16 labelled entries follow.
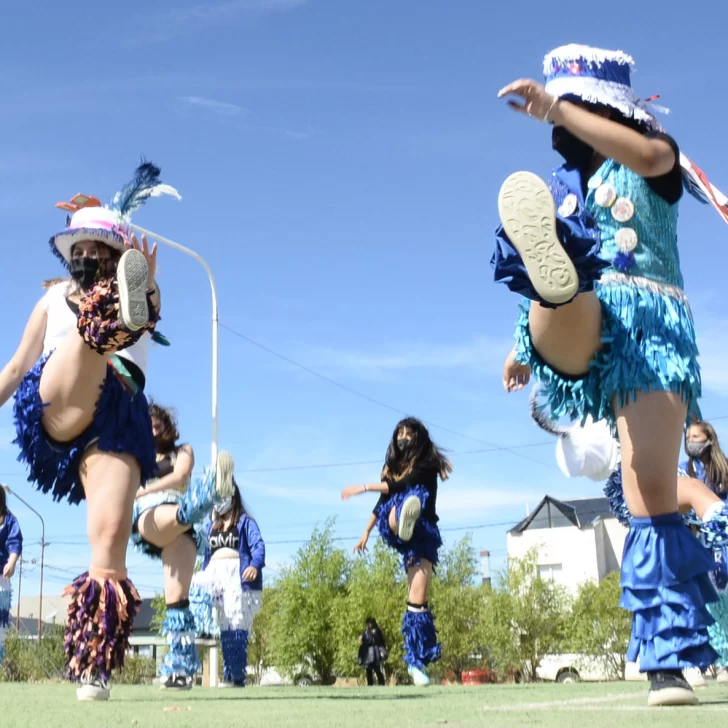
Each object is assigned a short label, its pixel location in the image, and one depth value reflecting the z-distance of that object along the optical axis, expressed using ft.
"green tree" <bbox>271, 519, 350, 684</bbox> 89.92
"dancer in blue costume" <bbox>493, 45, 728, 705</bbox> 9.64
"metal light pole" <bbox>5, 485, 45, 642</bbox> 139.69
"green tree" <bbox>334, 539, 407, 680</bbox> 84.53
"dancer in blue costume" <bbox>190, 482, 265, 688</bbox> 27.68
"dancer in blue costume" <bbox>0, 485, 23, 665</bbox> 31.99
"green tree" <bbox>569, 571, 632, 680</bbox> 92.73
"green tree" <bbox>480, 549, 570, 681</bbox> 96.53
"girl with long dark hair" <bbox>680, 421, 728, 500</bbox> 19.48
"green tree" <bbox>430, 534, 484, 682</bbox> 89.66
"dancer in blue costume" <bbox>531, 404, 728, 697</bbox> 12.71
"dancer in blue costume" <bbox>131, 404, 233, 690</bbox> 20.76
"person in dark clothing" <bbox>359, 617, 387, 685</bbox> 56.54
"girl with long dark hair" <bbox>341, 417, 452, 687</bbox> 25.57
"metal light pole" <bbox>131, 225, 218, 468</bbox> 57.66
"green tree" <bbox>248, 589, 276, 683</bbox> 108.88
